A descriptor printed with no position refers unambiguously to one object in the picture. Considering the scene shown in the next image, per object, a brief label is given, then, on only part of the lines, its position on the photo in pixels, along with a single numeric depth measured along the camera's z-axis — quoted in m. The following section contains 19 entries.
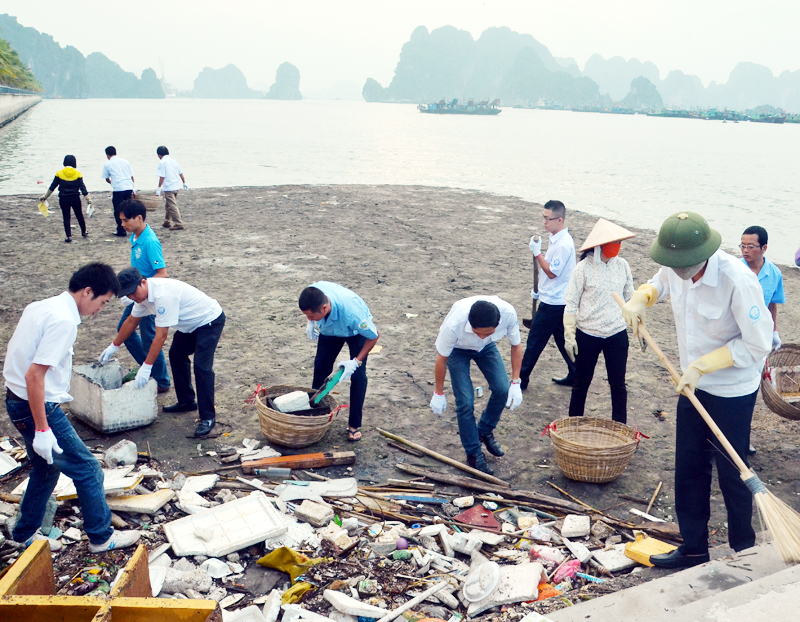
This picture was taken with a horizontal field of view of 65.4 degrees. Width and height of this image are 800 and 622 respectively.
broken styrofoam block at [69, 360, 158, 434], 5.49
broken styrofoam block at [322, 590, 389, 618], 3.51
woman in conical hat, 5.39
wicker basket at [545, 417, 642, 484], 4.98
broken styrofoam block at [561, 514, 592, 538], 4.51
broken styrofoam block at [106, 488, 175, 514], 4.47
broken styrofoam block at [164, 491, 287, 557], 4.07
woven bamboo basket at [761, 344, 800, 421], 5.95
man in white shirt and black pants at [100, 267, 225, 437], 5.22
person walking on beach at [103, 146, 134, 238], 12.92
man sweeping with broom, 3.53
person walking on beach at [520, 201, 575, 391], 6.37
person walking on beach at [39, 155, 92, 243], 12.30
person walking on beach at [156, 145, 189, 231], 13.84
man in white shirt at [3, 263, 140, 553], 3.52
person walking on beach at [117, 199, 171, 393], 6.20
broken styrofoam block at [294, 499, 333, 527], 4.50
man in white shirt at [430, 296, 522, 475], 4.99
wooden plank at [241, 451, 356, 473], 5.24
